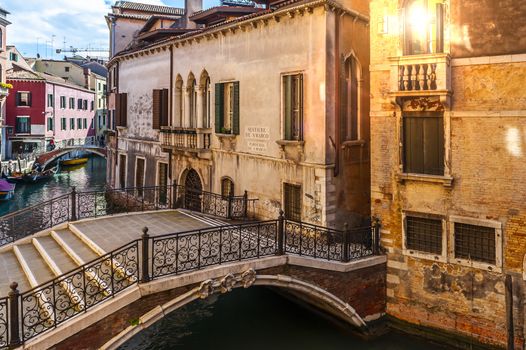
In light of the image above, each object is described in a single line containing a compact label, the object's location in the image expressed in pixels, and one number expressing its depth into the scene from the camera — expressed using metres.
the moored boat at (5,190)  30.95
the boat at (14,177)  36.50
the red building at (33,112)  44.75
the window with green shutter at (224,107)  16.75
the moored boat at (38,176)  36.97
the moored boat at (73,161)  47.17
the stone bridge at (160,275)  8.28
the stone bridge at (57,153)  41.97
